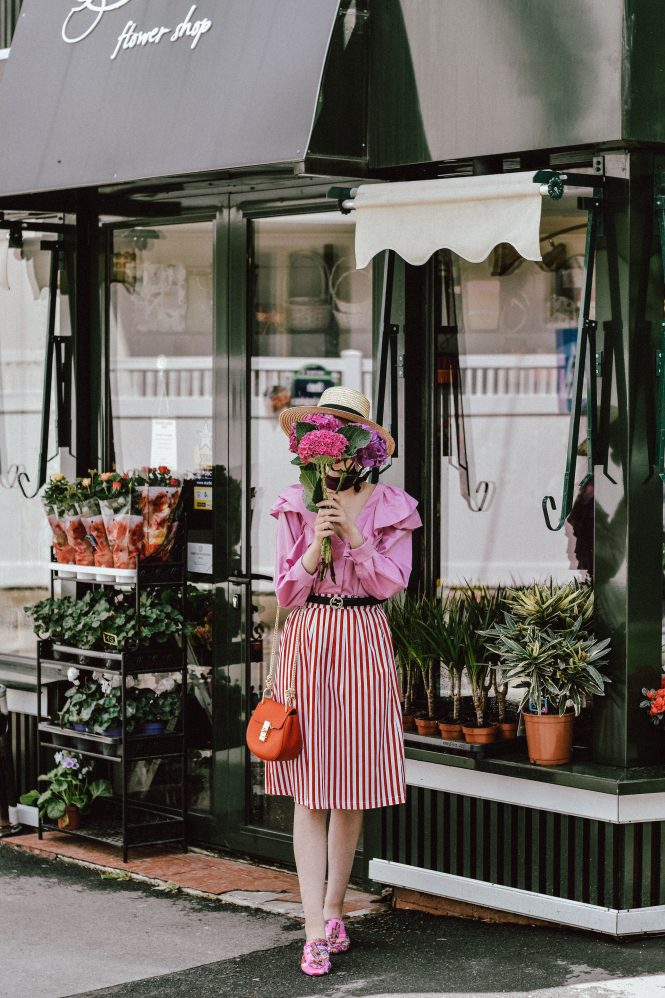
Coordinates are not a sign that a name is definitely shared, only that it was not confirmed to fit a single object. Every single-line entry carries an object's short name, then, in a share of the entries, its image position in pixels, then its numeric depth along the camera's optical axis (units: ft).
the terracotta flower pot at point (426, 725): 30.62
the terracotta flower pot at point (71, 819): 36.73
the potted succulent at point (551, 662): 28.07
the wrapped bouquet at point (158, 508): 34.79
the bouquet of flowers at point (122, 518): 34.58
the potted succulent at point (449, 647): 30.11
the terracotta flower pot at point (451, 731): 30.05
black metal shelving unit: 34.75
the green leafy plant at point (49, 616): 36.44
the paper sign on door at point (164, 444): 36.91
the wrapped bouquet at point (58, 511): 35.62
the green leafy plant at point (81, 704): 35.68
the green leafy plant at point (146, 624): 34.81
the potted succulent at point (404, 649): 30.98
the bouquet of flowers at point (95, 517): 35.11
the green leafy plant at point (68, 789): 36.47
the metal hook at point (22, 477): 40.24
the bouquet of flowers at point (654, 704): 27.91
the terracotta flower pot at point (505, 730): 29.87
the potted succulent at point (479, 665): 29.67
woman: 27.77
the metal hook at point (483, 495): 32.82
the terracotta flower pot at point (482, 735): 29.61
